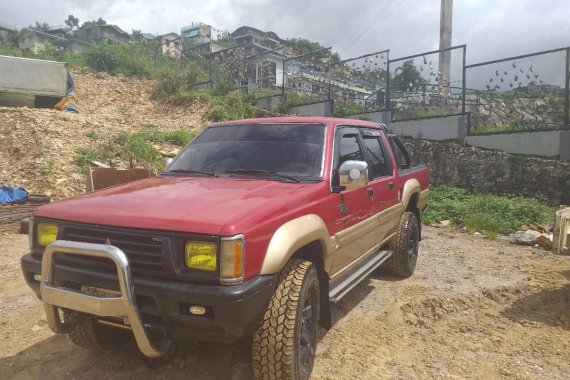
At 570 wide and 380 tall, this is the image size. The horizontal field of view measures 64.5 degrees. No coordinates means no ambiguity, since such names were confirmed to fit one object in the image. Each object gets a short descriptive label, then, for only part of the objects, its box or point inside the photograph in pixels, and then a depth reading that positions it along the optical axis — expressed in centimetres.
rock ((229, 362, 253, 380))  283
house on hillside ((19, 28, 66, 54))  4340
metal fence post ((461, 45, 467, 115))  1062
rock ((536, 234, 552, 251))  674
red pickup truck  228
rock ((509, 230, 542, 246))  697
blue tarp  814
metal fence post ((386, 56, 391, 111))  1215
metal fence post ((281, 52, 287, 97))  1583
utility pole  1496
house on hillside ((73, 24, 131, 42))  6475
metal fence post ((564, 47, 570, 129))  907
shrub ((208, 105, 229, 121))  1557
